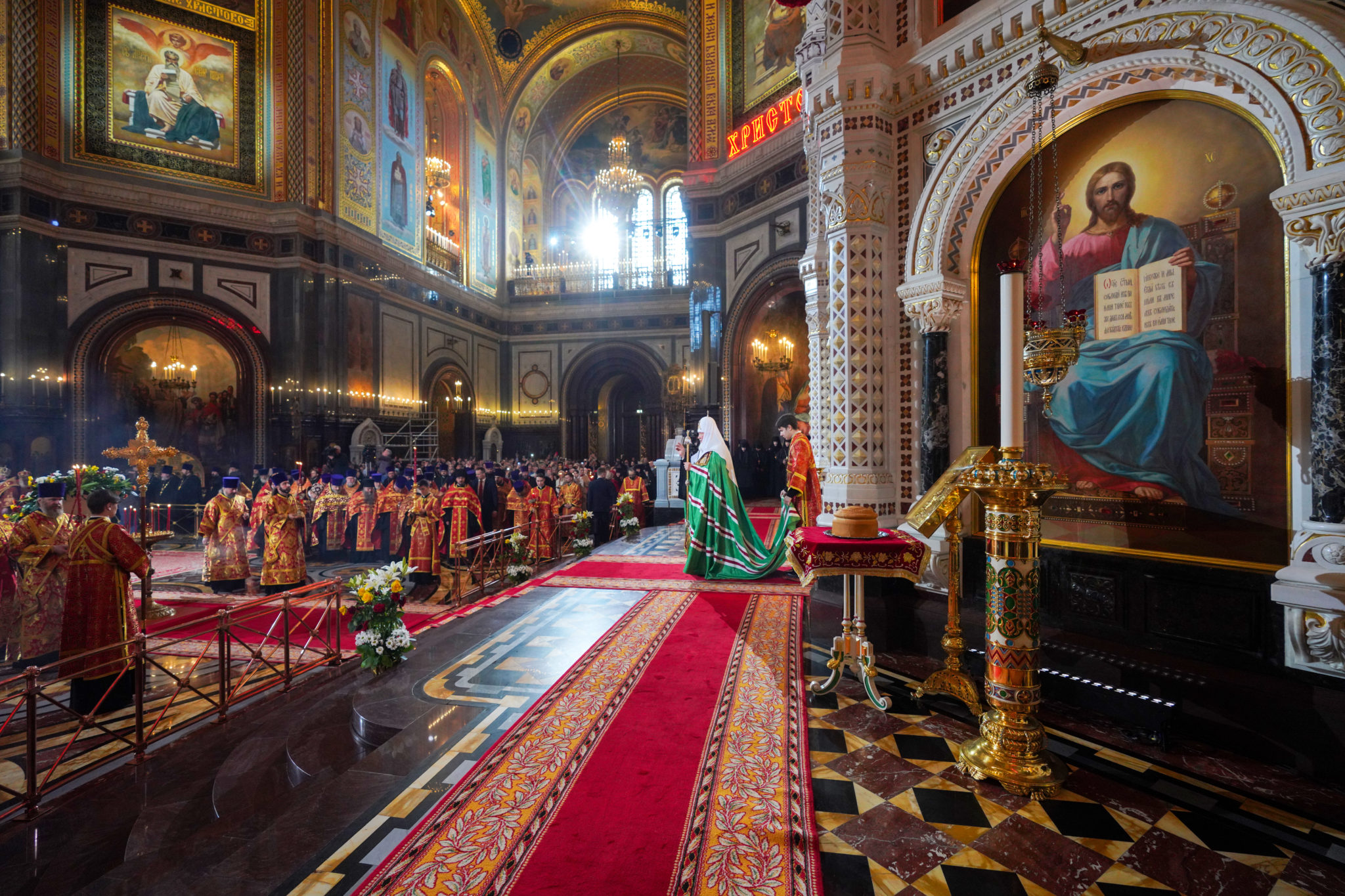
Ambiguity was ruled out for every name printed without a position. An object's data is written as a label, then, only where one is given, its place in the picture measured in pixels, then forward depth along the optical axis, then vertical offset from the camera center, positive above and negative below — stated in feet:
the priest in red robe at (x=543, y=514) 35.36 -3.99
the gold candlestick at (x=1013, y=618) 10.07 -3.02
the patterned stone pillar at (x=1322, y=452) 10.25 -0.26
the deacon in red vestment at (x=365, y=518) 35.94 -4.08
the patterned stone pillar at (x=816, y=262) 18.62 +6.05
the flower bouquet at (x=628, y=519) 39.14 -4.78
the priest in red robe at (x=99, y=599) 15.80 -3.84
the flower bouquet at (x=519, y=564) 26.09 -5.15
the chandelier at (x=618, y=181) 64.75 +29.35
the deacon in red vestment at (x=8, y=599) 19.39 -4.68
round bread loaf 13.19 -1.75
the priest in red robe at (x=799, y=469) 22.58 -0.97
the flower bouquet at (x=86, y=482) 17.34 -0.88
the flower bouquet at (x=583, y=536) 32.48 -5.04
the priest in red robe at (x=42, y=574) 17.24 -3.66
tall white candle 10.33 +1.44
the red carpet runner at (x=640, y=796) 7.75 -5.46
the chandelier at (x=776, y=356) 47.09 +6.84
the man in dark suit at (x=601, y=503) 41.42 -3.91
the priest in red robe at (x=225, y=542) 27.94 -4.25
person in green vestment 24.08 -3.39
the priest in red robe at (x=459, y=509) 31.78 -3.26
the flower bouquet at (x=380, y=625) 15.64 -4.60
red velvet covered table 12.84 -2.43
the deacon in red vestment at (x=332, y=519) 36.32 -4.32
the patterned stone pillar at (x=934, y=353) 16.53 +2.45
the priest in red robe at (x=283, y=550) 27.78 -4.62
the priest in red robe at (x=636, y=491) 44.45 -3.34
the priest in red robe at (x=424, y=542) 30.19 -4.68
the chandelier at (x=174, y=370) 49.57 +6.62
